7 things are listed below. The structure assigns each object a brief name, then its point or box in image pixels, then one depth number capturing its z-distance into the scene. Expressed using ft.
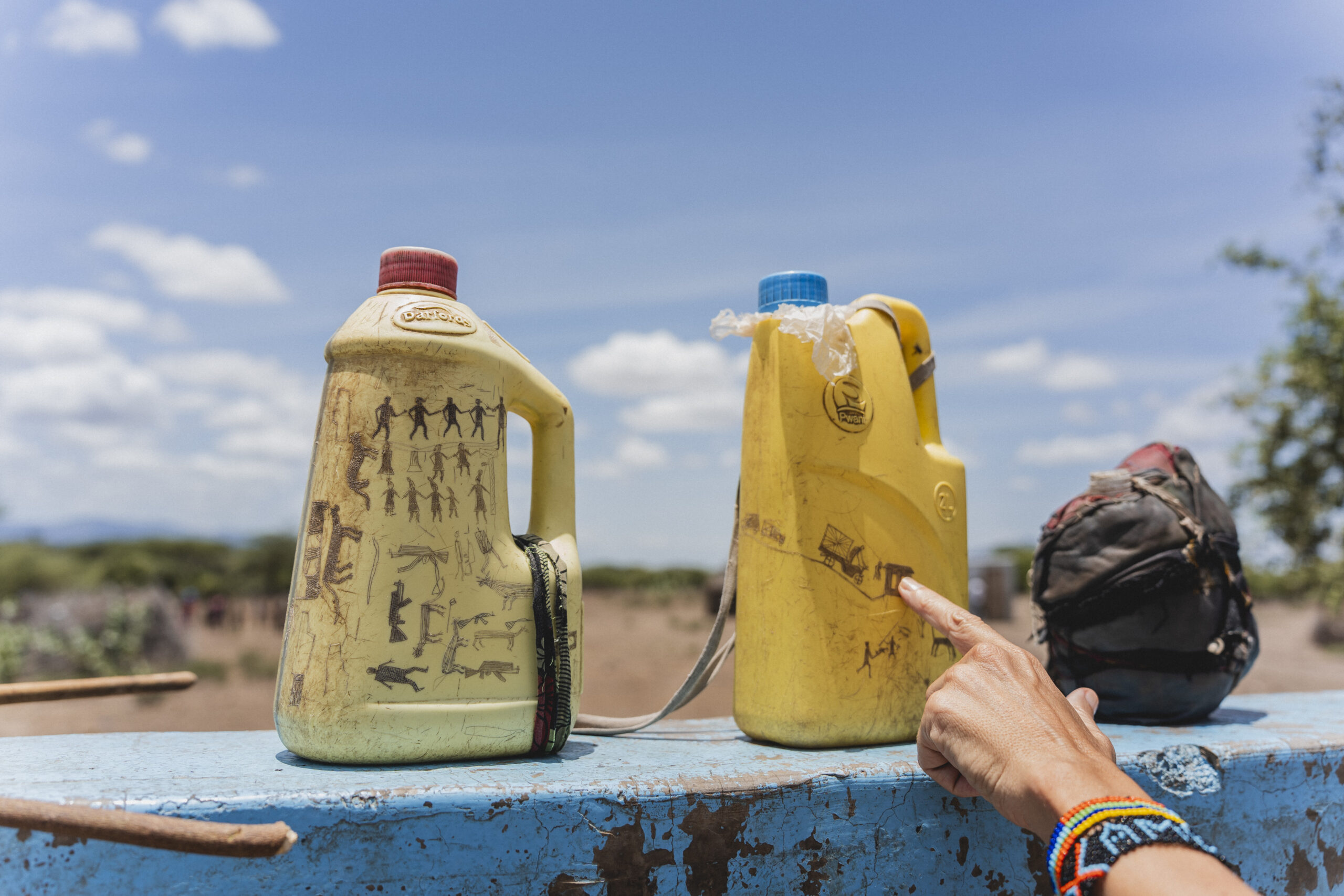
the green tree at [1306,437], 23.21
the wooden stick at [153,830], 1.51
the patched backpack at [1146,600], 2.41
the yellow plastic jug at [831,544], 2.18
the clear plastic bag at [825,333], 2.21
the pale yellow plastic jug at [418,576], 1.91
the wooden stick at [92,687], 2.01
